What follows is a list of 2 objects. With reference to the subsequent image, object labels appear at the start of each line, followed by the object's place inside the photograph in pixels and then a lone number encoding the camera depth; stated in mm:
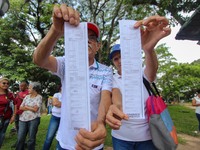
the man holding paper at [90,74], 806
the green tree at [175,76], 20734
